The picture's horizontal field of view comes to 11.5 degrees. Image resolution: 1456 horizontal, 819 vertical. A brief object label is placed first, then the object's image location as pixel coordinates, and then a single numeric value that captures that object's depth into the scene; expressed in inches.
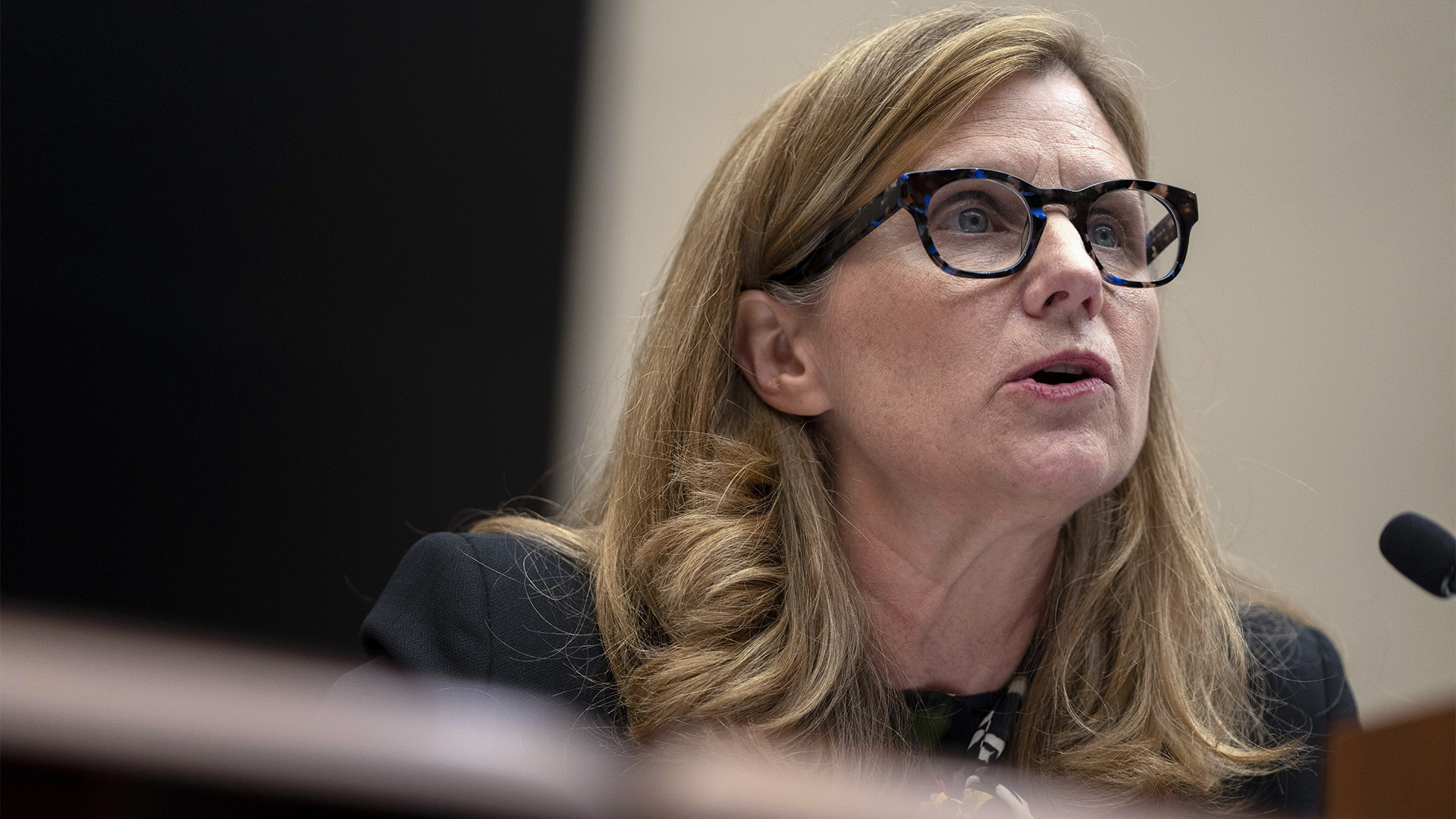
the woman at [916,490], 109.0
